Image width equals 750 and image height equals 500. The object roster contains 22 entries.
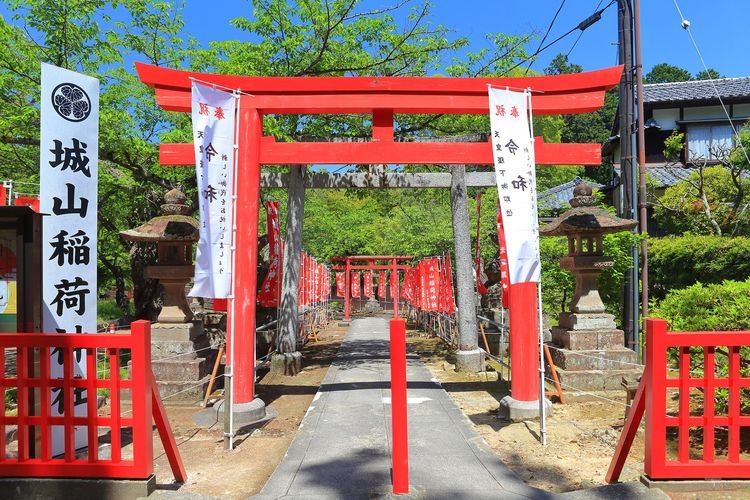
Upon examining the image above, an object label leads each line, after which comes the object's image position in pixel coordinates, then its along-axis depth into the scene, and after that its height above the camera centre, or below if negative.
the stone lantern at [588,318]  7.70 -0.86
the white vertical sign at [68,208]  4.64 +0.61
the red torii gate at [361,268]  23.56 +0.01
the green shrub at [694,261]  11.99 +0.08
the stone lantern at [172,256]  7.96 +0.24
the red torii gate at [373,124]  6.25 +1.90
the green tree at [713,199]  12.80 +1.89
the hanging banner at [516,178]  5.34 +0.98
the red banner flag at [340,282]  27.32 -0.77
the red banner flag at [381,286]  31.30 -1.15
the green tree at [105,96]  9.39 +3.72
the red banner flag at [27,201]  10.71 +1.55
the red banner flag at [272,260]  9.74 +0.17
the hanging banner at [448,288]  12.34 -0.54
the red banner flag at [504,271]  7.03 -0.07
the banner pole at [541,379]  5.32 -1.21
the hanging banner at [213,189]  5.27 +0.88
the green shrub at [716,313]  4.86 -0.52
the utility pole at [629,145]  8.80 +2.11
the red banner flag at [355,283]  25.94 -0.78
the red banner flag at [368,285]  26.55 -0.92
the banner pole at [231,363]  5.35 -1.04
